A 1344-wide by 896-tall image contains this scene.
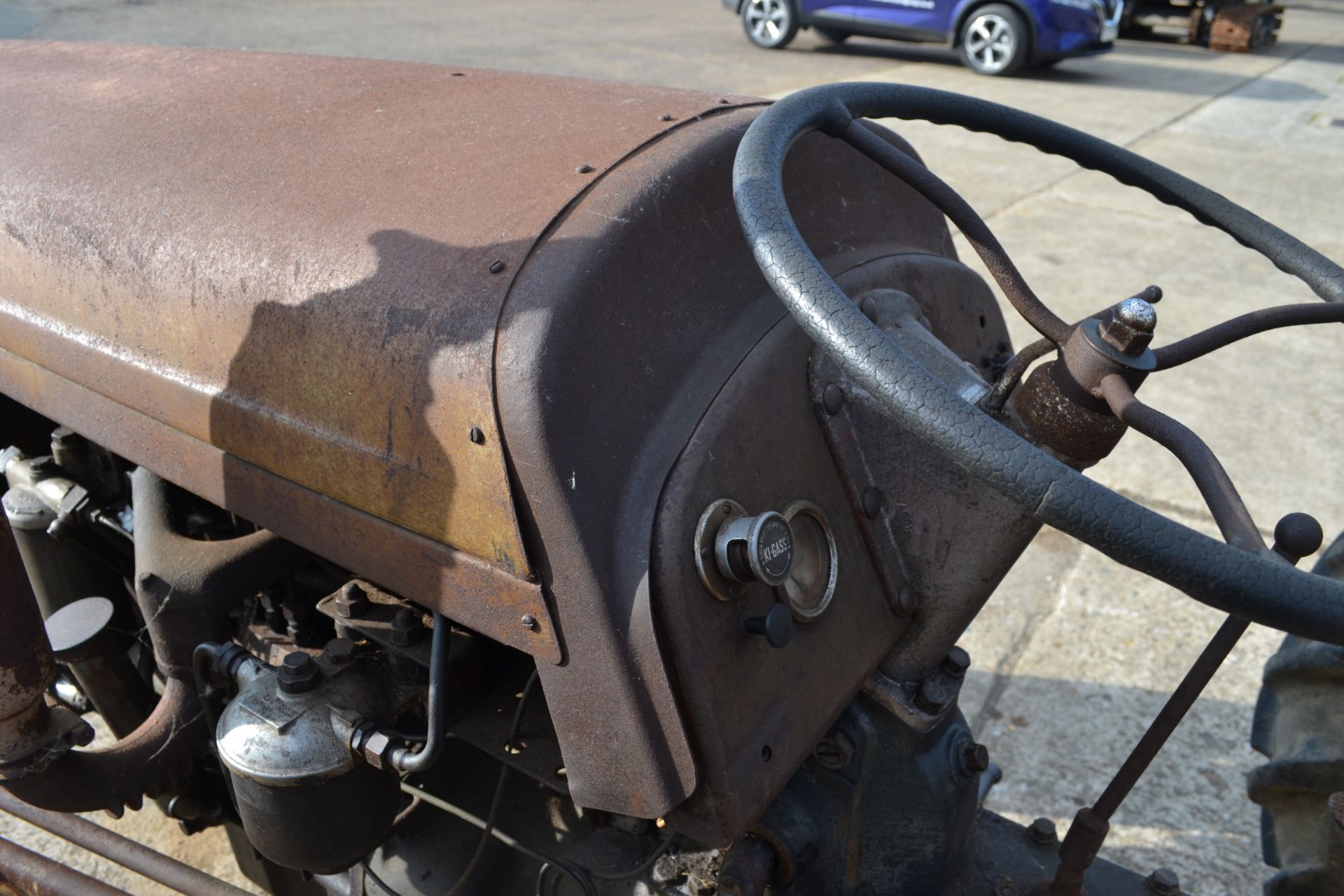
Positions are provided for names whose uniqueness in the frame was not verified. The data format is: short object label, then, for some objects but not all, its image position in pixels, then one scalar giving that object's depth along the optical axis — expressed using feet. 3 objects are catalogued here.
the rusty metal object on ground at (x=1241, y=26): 41.34
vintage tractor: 3.41
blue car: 32.35
